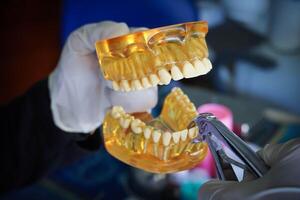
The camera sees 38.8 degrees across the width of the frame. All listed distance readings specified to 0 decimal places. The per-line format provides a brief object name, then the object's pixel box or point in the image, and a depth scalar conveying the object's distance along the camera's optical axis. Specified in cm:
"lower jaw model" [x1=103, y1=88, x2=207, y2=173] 51
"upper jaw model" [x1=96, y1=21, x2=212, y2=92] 45
